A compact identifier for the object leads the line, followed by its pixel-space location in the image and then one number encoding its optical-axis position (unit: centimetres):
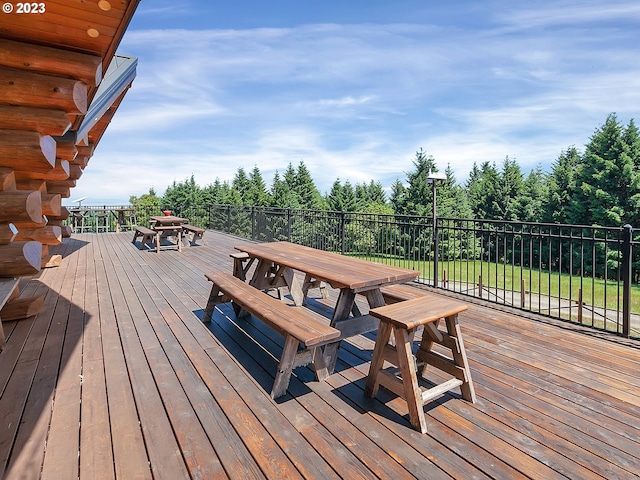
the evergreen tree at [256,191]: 3318
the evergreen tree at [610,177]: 1984
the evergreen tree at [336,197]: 3011
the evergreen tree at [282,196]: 3053
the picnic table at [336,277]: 252
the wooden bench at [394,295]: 285
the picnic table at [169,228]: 845
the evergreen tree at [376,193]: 3712
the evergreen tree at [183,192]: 3091
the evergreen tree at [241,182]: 3525
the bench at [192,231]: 868
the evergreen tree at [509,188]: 2642
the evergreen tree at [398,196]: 2532
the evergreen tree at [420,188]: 2370
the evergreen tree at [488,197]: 2688
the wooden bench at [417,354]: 192
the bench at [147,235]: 836
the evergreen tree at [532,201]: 2471
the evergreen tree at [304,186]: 3381
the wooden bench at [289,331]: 206
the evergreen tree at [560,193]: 2281
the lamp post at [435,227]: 468
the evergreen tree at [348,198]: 3019
